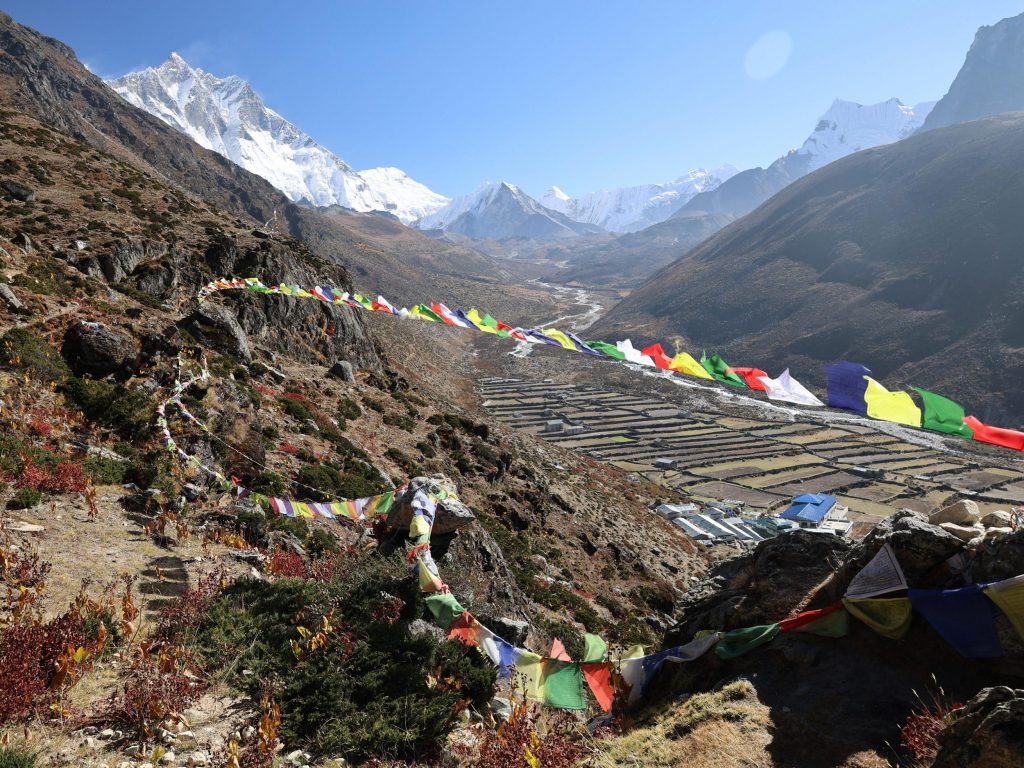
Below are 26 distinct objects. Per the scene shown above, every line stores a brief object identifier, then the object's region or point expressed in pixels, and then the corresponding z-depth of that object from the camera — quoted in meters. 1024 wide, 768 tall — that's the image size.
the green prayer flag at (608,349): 15.91
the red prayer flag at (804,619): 8.09
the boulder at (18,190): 30.11
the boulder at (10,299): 16.66
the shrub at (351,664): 6.46
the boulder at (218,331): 24.33
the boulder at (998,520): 8.31
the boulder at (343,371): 31.55
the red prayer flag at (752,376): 13.67
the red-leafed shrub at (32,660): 5.49
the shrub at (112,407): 13.95
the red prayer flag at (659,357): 15.81
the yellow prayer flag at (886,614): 7.36
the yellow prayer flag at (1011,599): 6.48
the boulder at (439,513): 12.20
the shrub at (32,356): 13.85
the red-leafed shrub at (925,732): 5.80
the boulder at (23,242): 23.41
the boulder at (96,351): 15.82
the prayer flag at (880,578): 7.47
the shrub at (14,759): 4.64
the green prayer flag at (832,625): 7.98
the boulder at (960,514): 9.02
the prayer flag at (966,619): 6.70
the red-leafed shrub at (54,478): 10.27
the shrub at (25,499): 9.58
